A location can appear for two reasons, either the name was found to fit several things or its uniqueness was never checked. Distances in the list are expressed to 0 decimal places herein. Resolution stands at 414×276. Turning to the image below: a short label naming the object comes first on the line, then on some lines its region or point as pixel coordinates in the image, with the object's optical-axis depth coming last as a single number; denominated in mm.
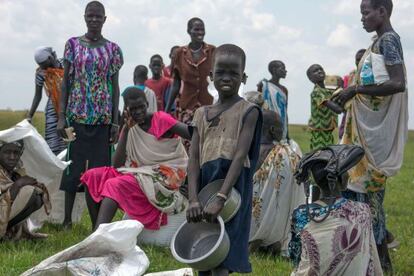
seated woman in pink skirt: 6148
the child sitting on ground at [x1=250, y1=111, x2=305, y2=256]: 6234
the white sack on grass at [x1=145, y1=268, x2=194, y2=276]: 4789
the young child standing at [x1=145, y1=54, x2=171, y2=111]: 10914
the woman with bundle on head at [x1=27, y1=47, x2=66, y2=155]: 7953
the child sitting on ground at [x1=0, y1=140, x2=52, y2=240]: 5812
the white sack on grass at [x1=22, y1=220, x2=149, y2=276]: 4441
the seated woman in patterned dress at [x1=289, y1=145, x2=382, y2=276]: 3775
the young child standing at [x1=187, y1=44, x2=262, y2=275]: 4172
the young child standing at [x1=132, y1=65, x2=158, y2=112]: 10906
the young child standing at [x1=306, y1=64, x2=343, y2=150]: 10703
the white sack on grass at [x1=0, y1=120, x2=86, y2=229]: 6039
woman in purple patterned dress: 6844
